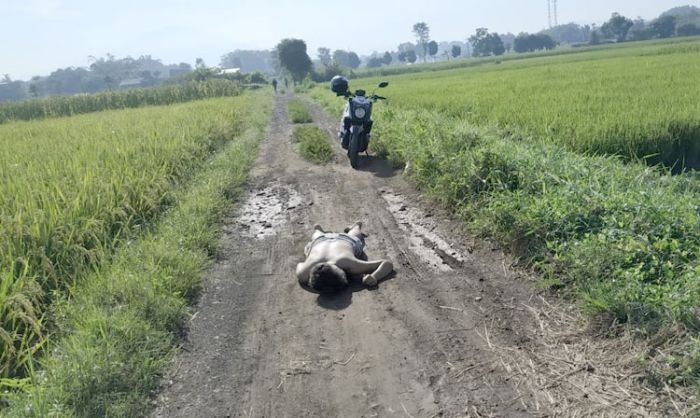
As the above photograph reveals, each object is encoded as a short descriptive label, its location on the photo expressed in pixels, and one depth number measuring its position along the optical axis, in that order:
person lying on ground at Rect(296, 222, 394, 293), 3.81
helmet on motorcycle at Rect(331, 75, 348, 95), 8.71
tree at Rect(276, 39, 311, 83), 61.31
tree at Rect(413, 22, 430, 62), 161.62
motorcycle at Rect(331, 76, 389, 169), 8.28
